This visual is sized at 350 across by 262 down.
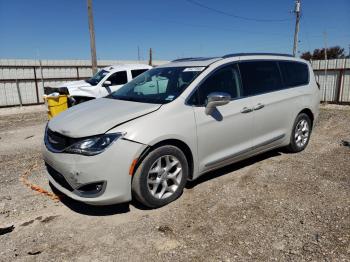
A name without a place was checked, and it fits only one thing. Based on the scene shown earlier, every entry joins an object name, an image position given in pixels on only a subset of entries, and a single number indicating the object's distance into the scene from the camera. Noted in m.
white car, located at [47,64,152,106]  10.26
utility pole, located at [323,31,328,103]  13.30
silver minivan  3.37
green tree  41.66
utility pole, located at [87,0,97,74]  14.46
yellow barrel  9.41
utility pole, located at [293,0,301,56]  25.22
